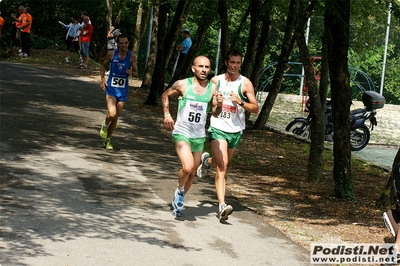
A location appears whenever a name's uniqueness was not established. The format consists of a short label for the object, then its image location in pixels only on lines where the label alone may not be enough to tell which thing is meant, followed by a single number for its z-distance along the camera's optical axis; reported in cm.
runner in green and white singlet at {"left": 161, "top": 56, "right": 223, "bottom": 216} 916
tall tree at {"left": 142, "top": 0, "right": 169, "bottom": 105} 2084
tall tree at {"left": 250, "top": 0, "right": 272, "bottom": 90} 1947
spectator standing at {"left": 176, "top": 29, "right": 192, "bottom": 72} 2570
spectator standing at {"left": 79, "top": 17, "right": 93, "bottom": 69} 2802
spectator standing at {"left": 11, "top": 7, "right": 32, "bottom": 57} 2959
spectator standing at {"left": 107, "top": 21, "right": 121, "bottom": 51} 2199
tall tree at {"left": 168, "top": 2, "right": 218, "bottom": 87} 1902
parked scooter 1864
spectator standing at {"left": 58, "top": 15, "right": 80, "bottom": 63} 2956
